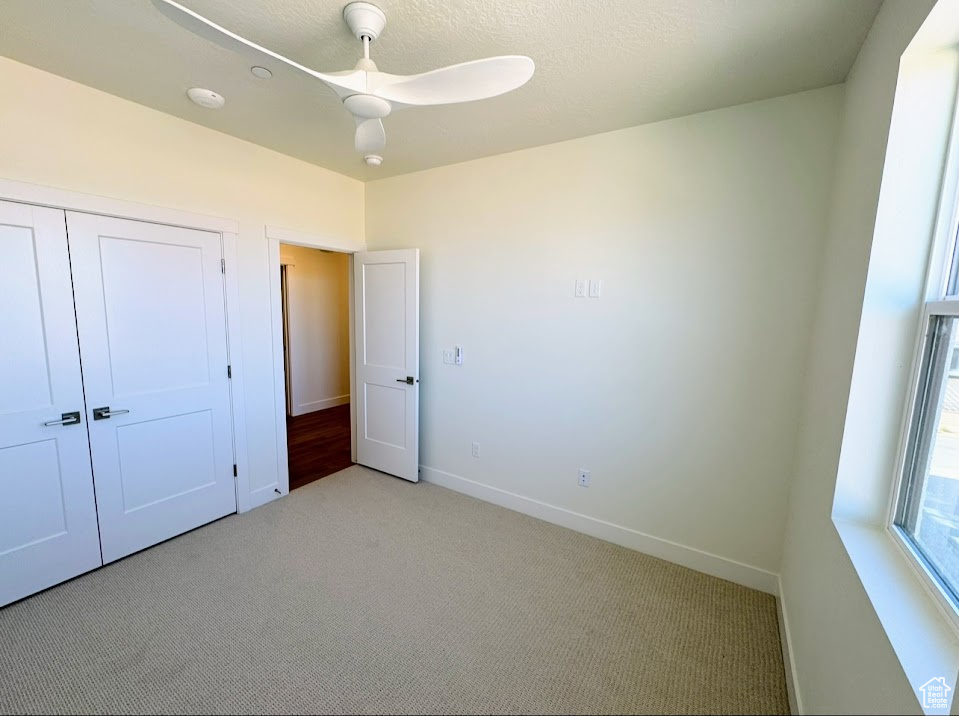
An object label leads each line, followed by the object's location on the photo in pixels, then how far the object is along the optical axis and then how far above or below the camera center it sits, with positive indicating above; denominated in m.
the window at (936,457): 1.05 -0.38
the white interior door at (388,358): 3.23 -0.42
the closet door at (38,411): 1.88 -0.55
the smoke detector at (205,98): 2.02 +1.09
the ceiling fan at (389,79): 1.15 +0.74
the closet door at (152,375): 2.15 -0.43
